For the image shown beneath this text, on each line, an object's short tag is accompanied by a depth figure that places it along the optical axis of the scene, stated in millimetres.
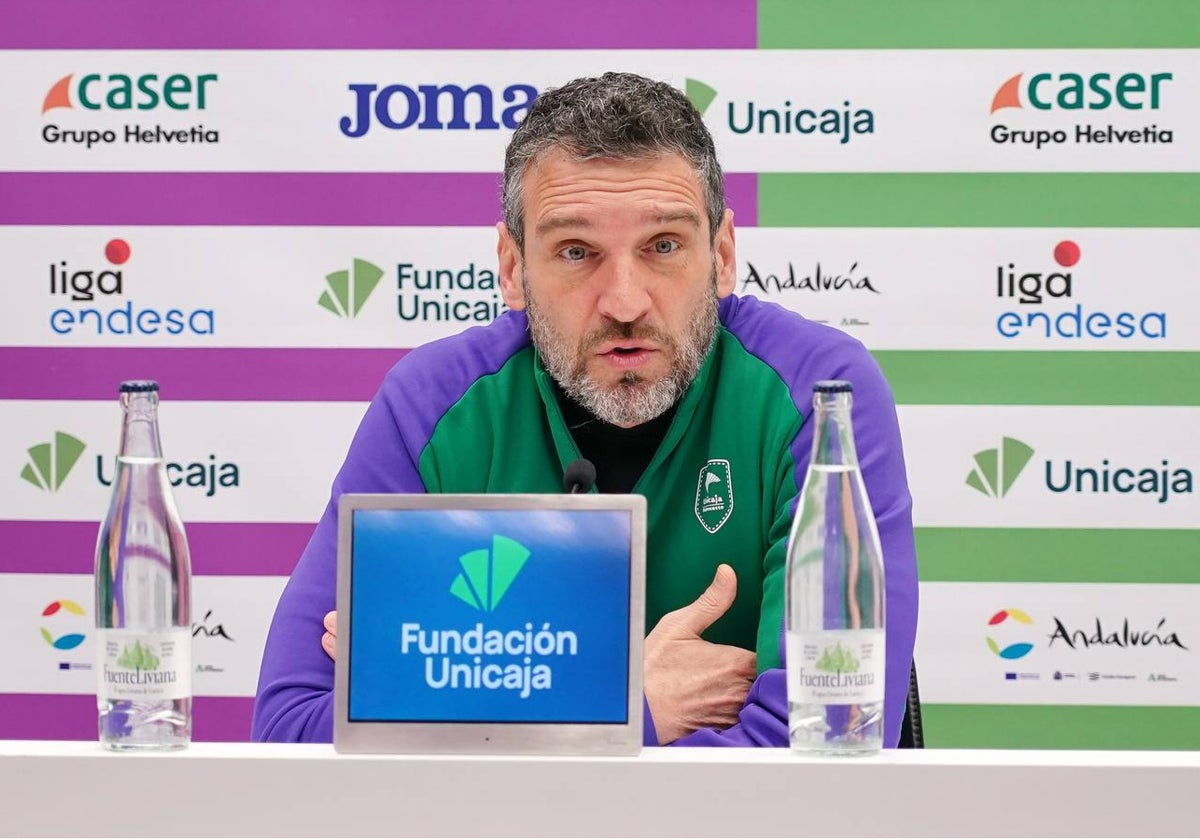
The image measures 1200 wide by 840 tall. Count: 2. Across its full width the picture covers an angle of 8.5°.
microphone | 5598
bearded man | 6079
